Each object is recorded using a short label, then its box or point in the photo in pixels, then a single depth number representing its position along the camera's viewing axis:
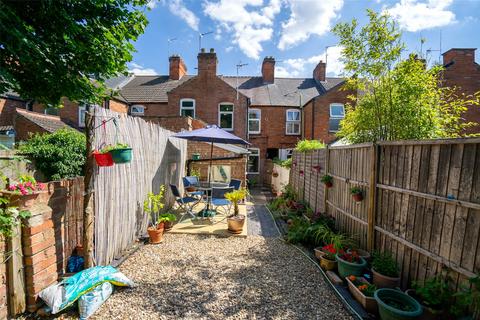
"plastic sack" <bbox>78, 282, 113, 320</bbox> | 2.66
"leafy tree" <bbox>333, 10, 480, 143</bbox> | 3.79
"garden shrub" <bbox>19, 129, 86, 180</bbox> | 7.16
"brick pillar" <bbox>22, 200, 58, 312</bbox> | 2.61
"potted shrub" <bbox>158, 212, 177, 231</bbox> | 5.46
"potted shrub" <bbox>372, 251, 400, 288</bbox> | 3.08
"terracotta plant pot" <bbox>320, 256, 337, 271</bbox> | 3.90
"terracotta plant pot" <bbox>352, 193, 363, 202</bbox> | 4.16
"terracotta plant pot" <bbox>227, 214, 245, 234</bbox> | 5.54
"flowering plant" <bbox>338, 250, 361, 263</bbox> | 3.61
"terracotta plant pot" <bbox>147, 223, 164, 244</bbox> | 4.86
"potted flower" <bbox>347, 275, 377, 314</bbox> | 2.84
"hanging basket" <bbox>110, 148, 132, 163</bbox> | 3.19
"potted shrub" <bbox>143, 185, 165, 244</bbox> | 4.88
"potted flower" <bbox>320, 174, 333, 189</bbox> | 5.58
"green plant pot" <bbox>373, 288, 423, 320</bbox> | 2.41
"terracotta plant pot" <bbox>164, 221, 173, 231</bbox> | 5.61
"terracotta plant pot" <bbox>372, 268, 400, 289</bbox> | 3.07
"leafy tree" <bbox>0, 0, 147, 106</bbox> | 2.75
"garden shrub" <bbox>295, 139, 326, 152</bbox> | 7.75
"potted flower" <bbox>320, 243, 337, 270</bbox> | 3.91
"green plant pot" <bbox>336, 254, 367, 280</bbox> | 3.46
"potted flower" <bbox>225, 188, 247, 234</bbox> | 5.54
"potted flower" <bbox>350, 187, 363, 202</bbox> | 4.17
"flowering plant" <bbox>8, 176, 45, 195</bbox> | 2.47
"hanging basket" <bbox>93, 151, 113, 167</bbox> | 3.14
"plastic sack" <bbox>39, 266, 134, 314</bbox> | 2.63
